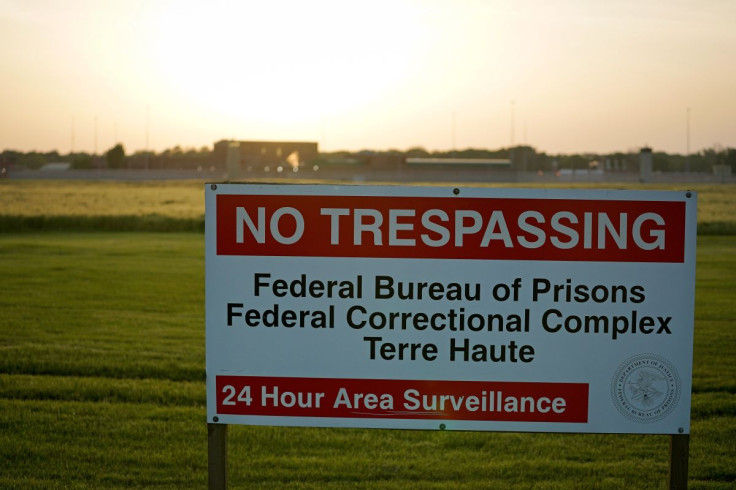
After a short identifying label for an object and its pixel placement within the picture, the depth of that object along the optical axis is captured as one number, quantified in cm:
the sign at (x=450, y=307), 369
